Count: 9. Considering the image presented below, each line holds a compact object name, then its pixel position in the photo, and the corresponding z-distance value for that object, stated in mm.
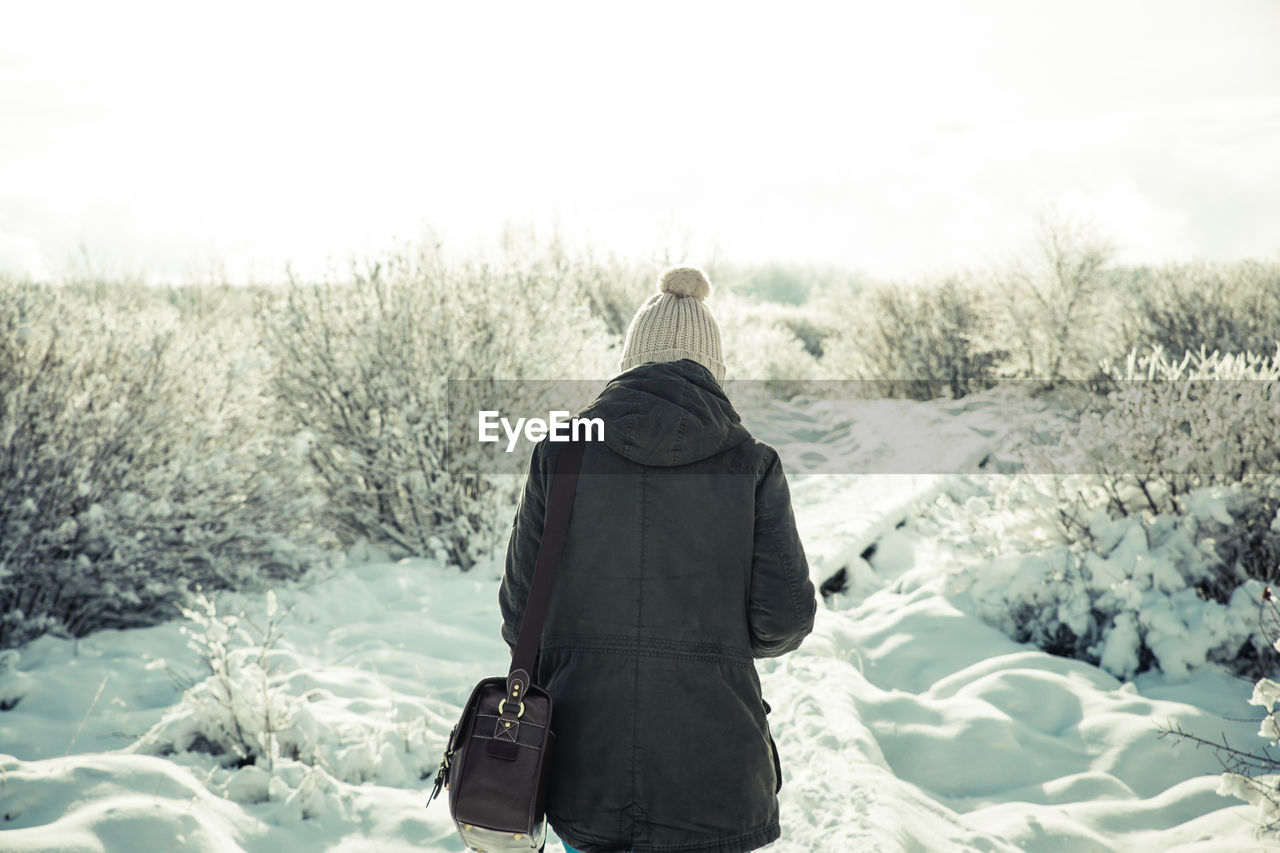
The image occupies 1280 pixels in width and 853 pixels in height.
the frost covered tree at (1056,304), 17844
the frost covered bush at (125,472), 5039
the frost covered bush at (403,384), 6984
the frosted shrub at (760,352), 19281
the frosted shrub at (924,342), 20500
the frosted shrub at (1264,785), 2344
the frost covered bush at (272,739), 3225
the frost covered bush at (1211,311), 14555
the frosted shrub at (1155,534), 4703
